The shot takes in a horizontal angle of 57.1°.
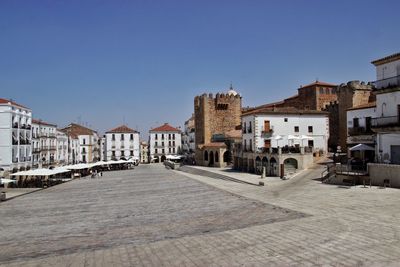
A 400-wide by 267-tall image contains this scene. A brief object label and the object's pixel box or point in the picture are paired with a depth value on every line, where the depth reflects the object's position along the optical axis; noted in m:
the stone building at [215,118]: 57.84
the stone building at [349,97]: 39.84
